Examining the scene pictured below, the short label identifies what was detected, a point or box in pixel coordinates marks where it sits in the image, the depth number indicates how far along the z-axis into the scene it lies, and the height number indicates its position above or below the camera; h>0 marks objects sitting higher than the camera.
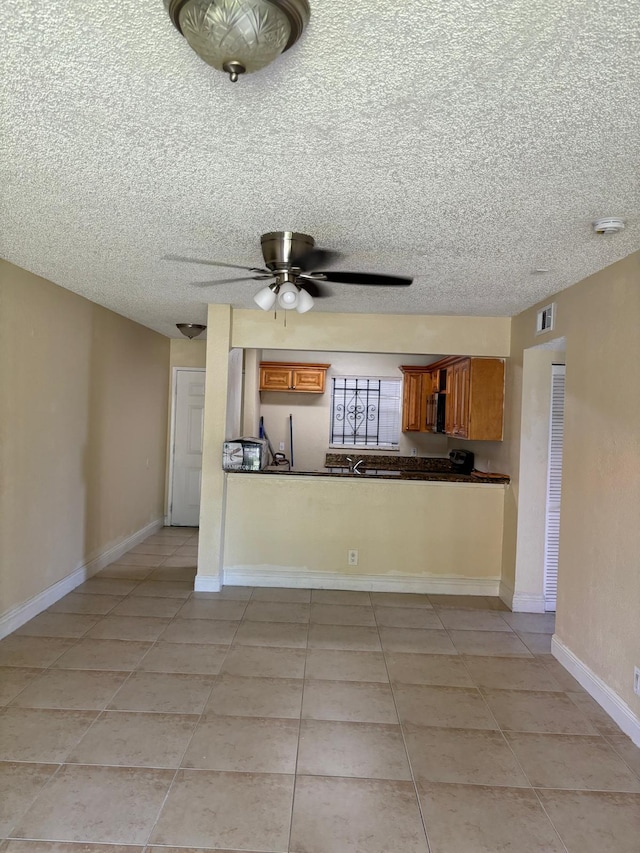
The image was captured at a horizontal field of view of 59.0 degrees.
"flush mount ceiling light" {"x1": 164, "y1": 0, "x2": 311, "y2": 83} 1.20 +0.84
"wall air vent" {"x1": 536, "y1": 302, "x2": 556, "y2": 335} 3.96 +0.76
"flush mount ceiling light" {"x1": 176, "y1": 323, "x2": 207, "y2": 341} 5.59 +0.84
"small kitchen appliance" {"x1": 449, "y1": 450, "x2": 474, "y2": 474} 6.01 -0.42
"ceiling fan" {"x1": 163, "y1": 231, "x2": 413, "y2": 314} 2.76 +0.74
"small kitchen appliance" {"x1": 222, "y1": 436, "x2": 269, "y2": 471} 4.80 -0.34
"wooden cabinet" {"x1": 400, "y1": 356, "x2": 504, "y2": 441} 4.90 +0.25
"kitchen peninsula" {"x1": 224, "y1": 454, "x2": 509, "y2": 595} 4.93 -1.01
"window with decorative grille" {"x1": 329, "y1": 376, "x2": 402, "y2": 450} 7.87 +0.10
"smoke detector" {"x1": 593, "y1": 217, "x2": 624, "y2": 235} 2.48 +0.90
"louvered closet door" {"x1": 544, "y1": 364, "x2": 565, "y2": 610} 4.51 -0.37
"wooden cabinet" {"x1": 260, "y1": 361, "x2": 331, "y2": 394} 7.68 +0.55
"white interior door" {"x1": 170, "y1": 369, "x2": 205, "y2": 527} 7.20 -0.34
